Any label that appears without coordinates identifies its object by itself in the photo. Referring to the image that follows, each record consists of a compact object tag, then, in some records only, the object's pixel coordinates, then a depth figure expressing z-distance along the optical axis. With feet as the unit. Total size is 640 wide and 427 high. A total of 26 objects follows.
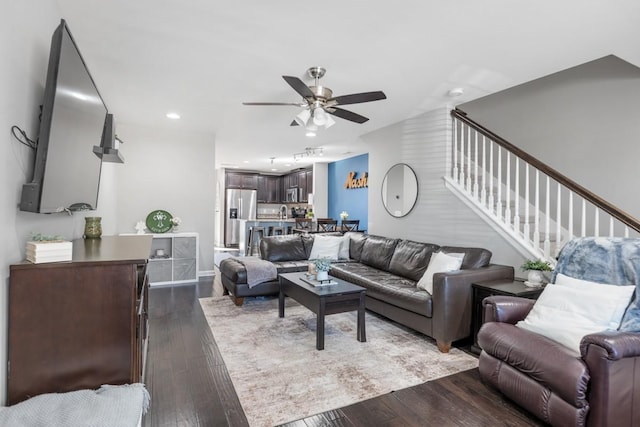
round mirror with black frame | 15.99
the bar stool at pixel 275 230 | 27.70
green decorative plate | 17.57
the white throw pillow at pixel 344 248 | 17.49
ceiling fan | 9.37
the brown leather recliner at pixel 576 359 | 5.55
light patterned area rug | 7.14
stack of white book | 4.78
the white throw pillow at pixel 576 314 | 6.56
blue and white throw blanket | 6.72
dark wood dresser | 4.65
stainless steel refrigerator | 33.47
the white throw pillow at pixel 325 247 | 16.99
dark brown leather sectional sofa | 9.76
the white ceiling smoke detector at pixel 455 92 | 11.98
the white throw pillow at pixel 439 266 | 10.75
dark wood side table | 9.16
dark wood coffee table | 9.75
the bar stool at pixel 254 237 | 26.66
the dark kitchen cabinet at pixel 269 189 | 35.99
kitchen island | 28.12
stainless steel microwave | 33.49
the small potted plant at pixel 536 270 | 9.54
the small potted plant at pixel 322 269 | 11.14
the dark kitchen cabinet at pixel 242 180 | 34.32
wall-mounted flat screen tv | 5.08
